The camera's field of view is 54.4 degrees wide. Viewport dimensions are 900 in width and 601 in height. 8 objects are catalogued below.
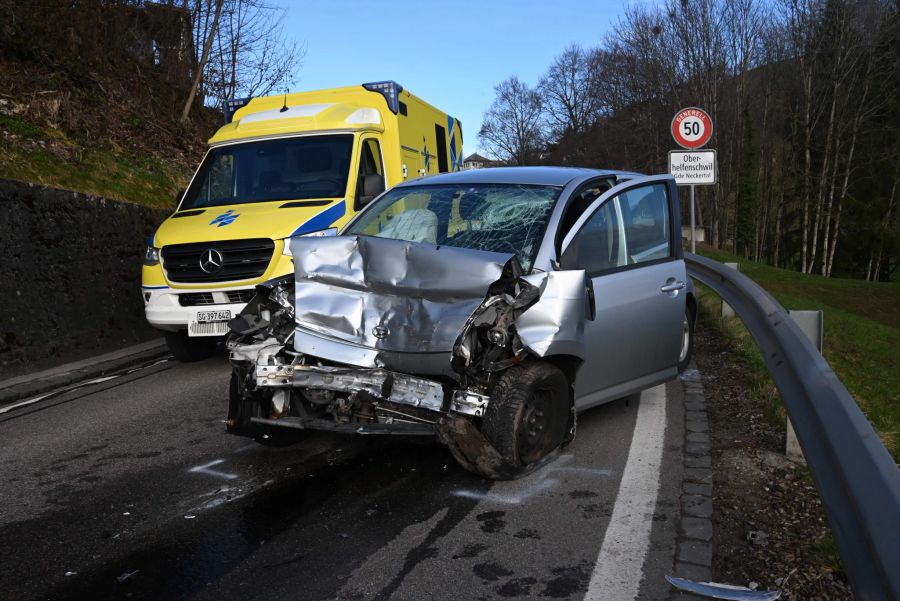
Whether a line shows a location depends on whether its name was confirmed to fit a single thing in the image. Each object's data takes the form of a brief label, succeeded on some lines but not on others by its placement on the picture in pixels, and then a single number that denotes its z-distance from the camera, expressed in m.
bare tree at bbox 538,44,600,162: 72.62
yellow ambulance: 8.55
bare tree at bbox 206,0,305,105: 21.55
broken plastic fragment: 3.38
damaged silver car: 4.67
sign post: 14.85
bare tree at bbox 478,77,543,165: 83.69
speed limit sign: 15.46
